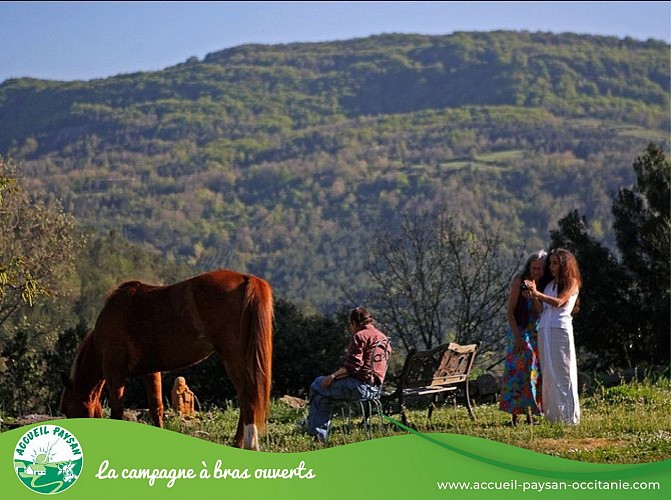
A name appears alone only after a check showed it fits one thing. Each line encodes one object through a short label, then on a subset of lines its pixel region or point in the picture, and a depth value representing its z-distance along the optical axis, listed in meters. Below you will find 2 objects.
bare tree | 28.89
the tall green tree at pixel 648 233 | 25.08
